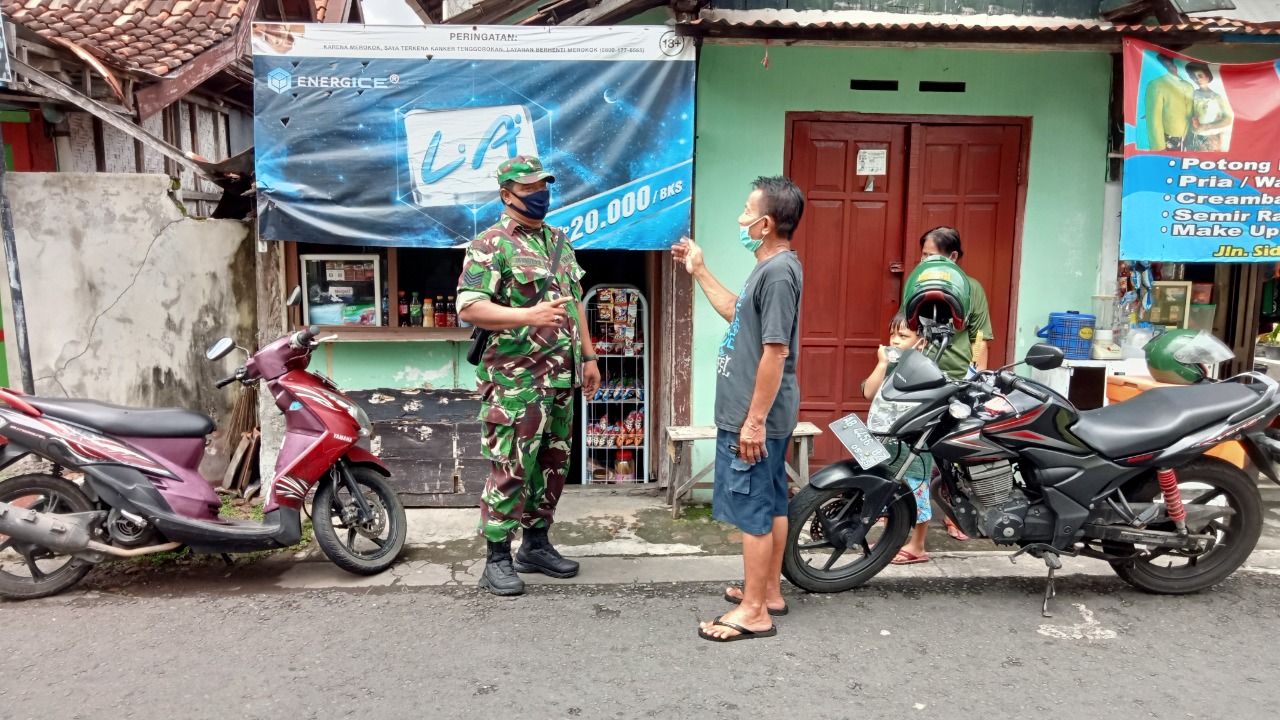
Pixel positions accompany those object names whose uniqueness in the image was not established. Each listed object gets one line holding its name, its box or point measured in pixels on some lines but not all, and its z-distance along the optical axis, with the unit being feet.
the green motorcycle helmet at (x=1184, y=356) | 13.82
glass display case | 18.20
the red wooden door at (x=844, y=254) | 18.10
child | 13.58
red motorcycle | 12.33
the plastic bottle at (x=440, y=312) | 18.19
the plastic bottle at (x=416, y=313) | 18.34
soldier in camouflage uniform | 12.45
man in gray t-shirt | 10.87
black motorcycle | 12.15
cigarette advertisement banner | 15.93
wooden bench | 16.66
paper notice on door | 18.15
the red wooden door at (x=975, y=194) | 18.20
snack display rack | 19.24
